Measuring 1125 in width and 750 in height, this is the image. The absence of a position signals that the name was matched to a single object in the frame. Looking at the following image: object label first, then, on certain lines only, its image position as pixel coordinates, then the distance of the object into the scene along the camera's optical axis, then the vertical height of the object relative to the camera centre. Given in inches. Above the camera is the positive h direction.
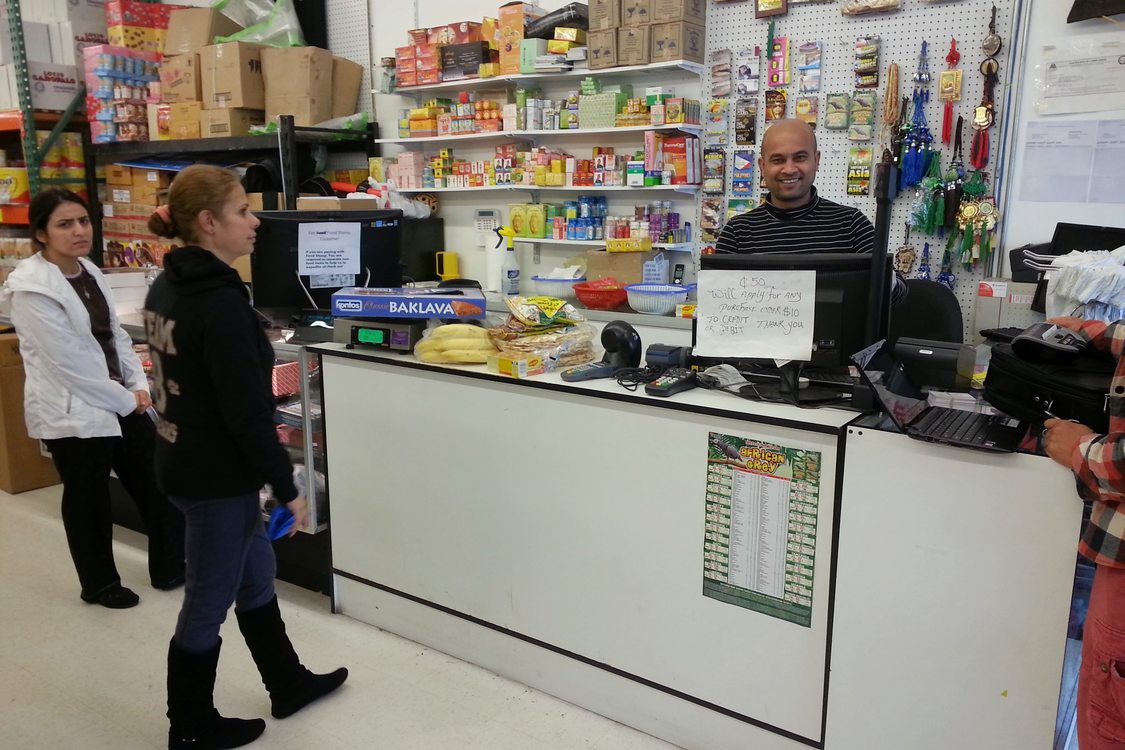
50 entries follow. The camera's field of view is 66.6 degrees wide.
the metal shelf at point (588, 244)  171.8 -9.6
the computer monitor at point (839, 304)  80.6 -9.7
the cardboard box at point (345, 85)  212.8 +27.3
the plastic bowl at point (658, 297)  152.7 -17.5
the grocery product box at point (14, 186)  233.6 +2.2
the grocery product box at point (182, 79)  216.5 +29.0
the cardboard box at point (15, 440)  170.7 -48.8
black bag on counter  62.2 -14.0
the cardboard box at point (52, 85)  225.1 +28.6
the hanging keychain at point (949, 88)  143.3 +18.4
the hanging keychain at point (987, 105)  139.6 +15.4
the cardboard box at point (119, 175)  232.1 +5.3
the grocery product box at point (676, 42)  160.6 +28.9
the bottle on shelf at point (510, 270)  192.2 -16.4
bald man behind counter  116.2 -1.9
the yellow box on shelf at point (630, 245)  170.1 -9.3
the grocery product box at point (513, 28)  178.7 +34.7
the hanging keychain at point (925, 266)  150.7 -11.6
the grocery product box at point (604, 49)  166.4 +28.5
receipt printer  84.0 -15.8
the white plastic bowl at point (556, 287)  172.4 -18.0
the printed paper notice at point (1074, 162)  135.9 +5.9
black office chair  135.9 -18.0
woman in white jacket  117.9 -27.6
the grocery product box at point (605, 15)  164.4 +34.7
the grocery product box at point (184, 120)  215.9 +18.6
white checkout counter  69.3 -35.3
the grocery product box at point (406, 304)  107.0 -13.4
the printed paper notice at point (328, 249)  122.4 -7.5
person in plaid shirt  57.6 -24.6
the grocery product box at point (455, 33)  187.6 +35.5
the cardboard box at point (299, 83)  203.5 +26.7
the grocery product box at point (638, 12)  161.9 +34.5
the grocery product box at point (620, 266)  172.2 -13.6
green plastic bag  214.1 +40.5
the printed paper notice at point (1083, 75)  133.8 +19.4
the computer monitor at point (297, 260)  121.4 -9.3
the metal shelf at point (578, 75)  165.0 +24.6
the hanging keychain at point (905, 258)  151.1 -10.3
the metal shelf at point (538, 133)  165.9 +13.2
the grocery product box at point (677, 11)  159.8 +34.5
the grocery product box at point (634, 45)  162.9 +28.6
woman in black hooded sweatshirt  77.2 -19.8
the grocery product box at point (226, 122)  209.3 +17.6
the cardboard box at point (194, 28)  217.8 +42.2
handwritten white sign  80.6 -10.9
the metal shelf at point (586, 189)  168.4 +1.7
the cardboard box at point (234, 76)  206.2 +28.6
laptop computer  68.5 -18.7
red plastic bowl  158.7 -18.2
